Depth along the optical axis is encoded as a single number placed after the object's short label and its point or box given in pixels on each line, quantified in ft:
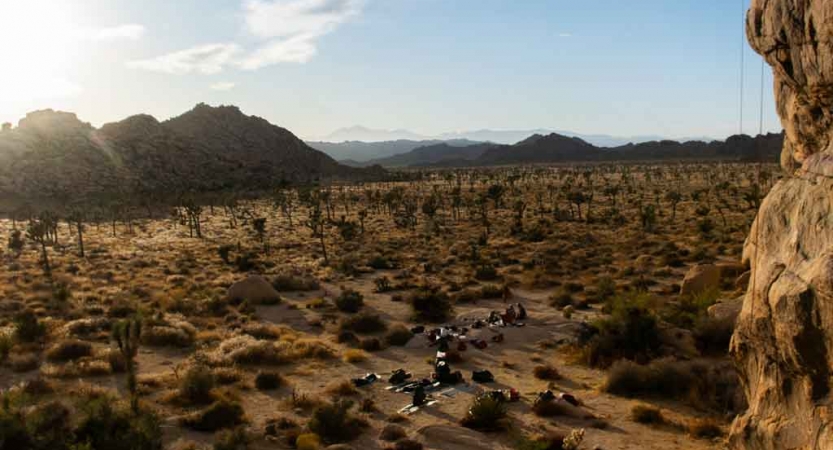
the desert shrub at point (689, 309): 55.67
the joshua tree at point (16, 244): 130.15
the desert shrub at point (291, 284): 86.69
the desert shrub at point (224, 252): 113.69
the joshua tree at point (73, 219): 185.35
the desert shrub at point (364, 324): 63.62
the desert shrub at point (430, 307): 67.15
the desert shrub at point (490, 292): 77.71
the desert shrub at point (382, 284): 85.35
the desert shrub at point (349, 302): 73.67
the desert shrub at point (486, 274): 89.81
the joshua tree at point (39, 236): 101.35
